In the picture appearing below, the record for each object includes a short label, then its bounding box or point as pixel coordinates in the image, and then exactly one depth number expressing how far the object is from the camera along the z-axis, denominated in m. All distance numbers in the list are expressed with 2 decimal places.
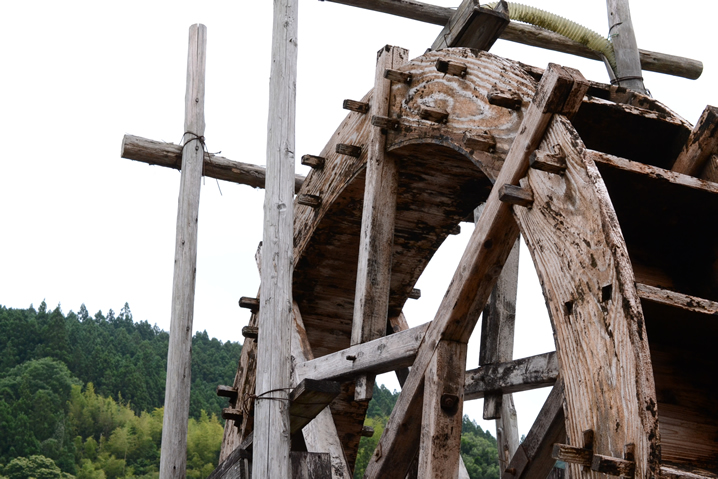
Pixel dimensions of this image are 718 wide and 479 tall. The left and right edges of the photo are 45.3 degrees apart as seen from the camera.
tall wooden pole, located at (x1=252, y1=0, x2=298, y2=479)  4.02
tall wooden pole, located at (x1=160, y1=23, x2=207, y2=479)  5.56
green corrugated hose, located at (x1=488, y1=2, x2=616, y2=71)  6.47
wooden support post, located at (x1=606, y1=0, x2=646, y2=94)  6.22
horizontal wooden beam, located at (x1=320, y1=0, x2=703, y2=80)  6.24
